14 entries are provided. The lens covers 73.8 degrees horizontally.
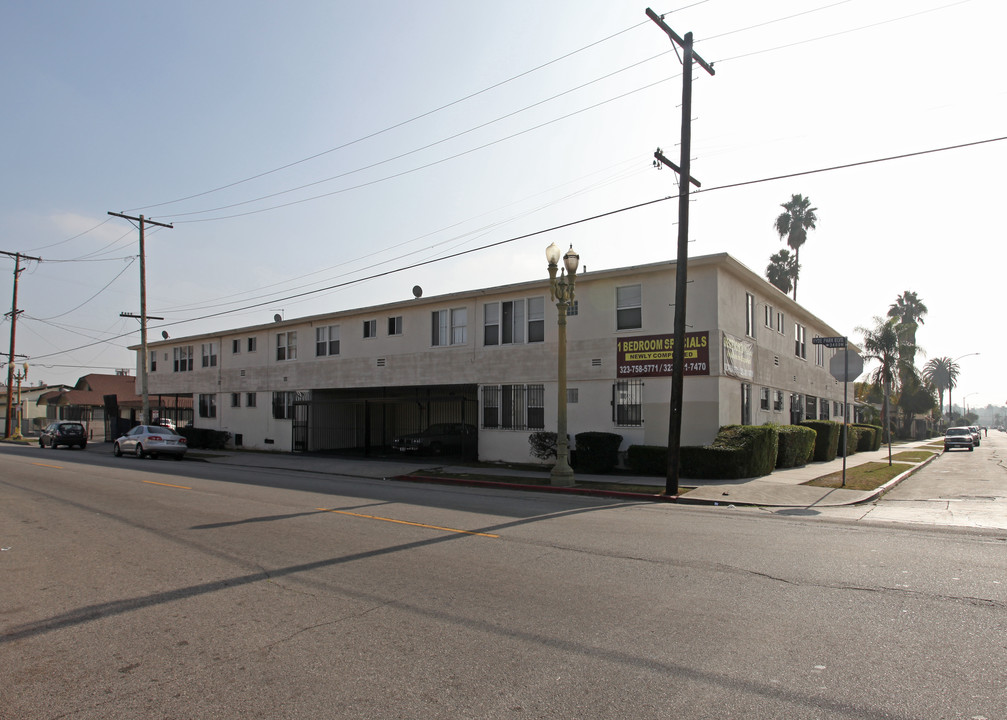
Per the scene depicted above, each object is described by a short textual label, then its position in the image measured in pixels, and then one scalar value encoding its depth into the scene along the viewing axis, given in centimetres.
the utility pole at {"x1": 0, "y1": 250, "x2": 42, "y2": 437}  4703
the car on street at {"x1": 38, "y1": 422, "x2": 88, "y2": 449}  3750
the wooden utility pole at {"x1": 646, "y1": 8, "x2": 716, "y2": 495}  1513
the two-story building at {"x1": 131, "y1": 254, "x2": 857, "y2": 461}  2045
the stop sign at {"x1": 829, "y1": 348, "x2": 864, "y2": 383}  1545
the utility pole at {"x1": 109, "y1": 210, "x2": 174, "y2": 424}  3300
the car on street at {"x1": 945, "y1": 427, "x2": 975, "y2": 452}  4156
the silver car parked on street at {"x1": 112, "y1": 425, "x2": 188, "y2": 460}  2878
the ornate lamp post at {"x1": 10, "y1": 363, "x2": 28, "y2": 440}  5208
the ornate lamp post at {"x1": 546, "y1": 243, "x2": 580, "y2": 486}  1670
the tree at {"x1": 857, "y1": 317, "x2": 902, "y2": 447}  4756
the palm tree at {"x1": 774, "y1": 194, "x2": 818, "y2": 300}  5162
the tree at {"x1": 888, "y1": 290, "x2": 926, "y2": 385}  7125
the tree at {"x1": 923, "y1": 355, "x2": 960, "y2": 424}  7206
